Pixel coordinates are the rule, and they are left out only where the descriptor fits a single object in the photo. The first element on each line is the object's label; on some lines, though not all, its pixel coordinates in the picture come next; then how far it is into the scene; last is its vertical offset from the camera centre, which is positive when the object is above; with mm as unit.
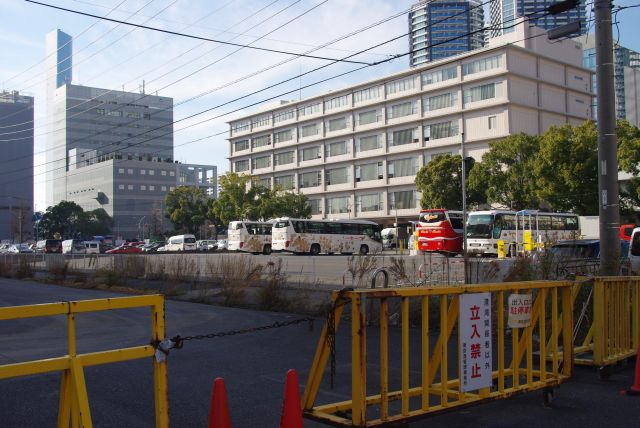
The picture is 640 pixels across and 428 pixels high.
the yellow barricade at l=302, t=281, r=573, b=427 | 4914 -1212
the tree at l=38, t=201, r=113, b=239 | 113125 +4238
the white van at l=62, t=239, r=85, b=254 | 70750 -335
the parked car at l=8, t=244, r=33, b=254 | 76319 -415
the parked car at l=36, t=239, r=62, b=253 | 72456 -196
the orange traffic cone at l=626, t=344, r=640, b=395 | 6898 -1742
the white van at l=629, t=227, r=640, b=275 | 16516 -307
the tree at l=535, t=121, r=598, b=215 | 49812 +5766
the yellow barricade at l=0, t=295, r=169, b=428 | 3982 -814
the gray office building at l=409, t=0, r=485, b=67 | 136750 +55663
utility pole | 11922 +2138
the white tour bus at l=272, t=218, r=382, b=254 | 50094 +404
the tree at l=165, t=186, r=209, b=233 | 93875 +5803
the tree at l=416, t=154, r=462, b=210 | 63750 +5845
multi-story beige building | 70562 +15942
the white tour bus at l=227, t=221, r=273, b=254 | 53094 +449
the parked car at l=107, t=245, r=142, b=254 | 63962 -612
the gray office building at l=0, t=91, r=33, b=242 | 108612 +13707
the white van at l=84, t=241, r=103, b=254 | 68438 -244
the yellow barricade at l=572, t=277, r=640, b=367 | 7691 -1174
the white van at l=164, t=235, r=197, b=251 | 74688 -58
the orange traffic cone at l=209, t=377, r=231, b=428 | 4617 -1303
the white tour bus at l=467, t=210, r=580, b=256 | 39750 +640
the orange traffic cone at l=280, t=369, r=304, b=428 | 4668 -1306
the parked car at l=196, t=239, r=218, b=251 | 77325 -368
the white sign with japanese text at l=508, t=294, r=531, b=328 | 6410 -792
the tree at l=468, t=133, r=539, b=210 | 54781 +6161
